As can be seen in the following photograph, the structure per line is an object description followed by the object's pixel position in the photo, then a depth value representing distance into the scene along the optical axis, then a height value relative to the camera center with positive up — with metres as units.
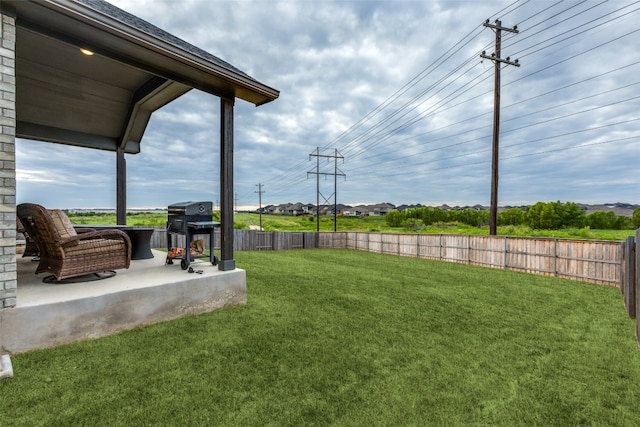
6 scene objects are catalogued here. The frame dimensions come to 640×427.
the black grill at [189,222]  3.90 -0.16
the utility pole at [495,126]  9.67 +3.08
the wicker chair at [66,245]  2.94 -0.41
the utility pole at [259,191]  38.91 +2.82
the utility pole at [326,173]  22.93 +3.50
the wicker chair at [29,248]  4.73 -0.68
